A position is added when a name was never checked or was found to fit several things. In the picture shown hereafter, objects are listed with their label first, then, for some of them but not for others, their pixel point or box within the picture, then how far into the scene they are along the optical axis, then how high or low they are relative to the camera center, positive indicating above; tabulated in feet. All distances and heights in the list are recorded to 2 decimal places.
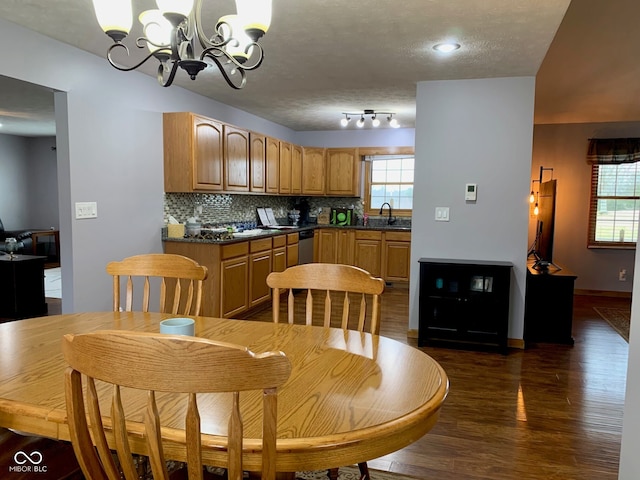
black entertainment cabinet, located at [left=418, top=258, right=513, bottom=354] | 12.19 -2.68
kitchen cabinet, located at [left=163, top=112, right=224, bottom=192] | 13.30 +1.47
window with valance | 19.70 +0.56
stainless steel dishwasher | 19.93 -1.97
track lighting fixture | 18.13 +3.62
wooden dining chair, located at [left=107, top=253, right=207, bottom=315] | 6.84 -1.06
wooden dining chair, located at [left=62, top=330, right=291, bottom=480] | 2.62 -1.05
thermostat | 12.90 +0.39
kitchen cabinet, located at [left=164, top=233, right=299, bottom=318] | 13.33 -2.21
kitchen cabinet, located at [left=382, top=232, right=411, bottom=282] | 20.69 -2.40
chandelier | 5.24 +2.11
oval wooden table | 3.12 -1.61
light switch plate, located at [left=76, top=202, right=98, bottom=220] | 10.71 -0.25
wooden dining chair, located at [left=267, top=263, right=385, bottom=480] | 5.88 -1.08
